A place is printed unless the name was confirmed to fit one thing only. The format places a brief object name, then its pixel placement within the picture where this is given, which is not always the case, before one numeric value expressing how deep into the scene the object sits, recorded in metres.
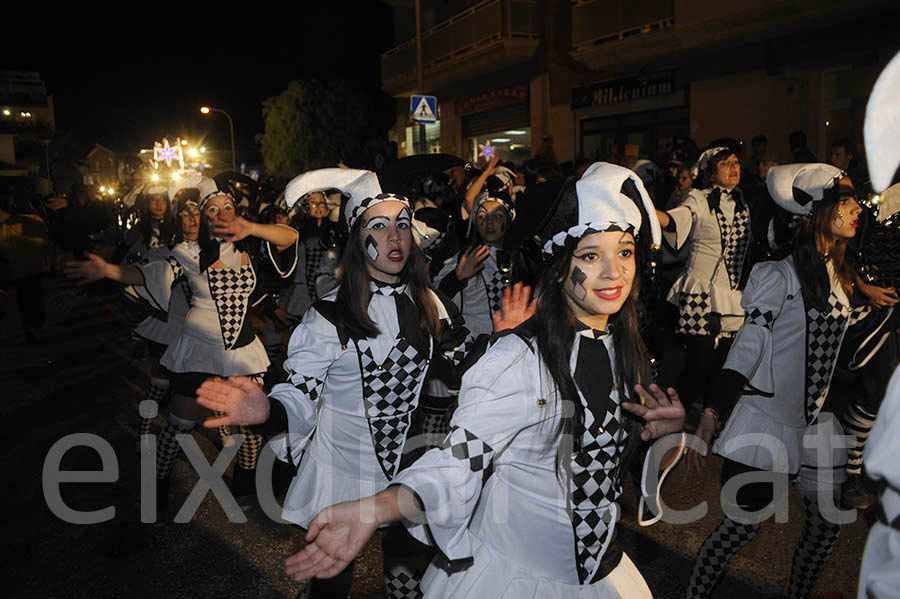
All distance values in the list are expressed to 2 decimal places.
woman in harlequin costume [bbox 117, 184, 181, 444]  5.85
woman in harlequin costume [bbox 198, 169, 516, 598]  3.07
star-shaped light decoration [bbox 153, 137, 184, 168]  14.34
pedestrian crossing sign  13.33
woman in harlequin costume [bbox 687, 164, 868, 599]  3.31
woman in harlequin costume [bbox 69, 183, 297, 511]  5.22
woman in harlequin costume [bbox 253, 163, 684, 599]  2.16
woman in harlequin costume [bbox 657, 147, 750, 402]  6.66
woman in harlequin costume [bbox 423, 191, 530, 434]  6.18
